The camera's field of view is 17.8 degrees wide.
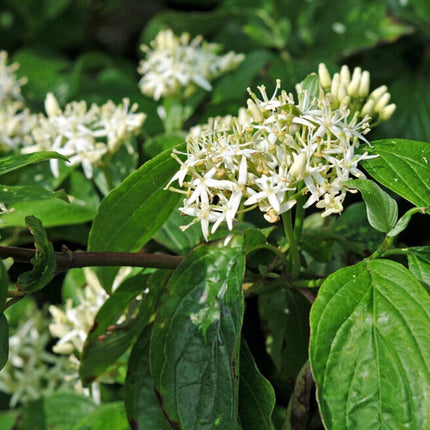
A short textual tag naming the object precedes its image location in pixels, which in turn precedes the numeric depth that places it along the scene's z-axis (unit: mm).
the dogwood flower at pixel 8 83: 551
